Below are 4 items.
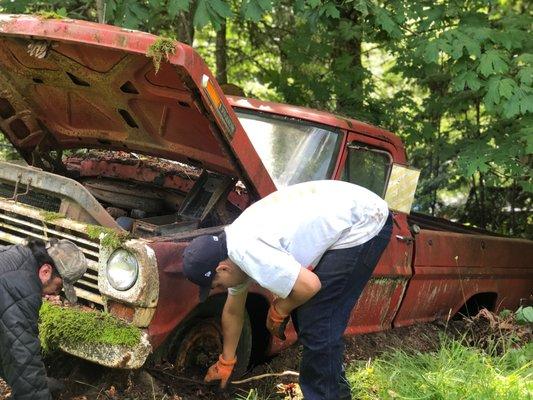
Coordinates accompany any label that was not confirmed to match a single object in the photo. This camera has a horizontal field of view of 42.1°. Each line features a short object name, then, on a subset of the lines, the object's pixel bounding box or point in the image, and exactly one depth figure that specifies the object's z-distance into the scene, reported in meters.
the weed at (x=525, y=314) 5.30
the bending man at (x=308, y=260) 3.15
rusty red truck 3.49
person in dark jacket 2.91
